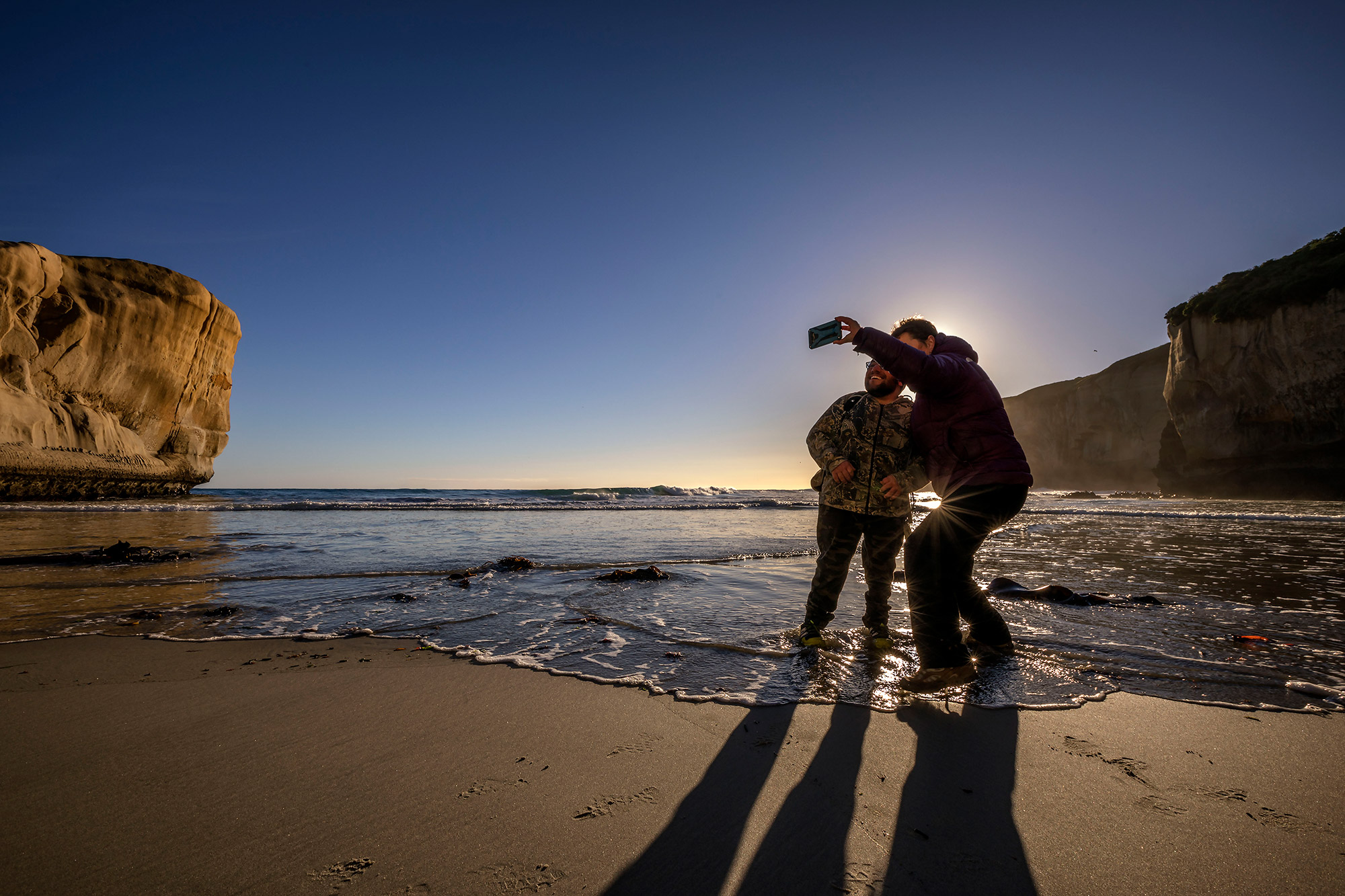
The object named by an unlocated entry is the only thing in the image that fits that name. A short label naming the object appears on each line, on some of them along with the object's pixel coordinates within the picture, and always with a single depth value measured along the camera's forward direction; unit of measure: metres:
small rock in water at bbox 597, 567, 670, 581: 5.60
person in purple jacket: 2.44
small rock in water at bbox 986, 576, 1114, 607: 4.33
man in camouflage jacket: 3.09
